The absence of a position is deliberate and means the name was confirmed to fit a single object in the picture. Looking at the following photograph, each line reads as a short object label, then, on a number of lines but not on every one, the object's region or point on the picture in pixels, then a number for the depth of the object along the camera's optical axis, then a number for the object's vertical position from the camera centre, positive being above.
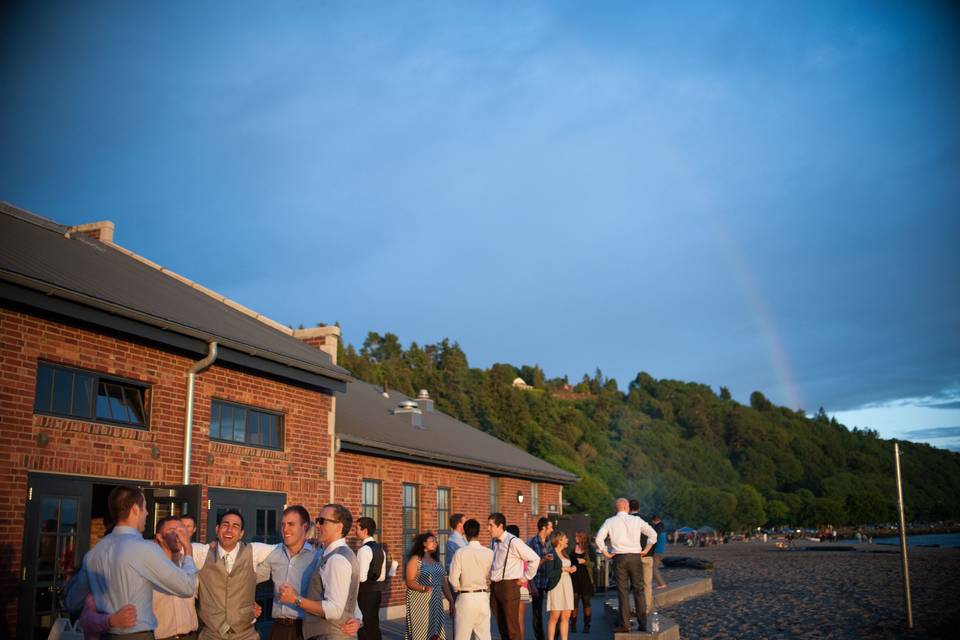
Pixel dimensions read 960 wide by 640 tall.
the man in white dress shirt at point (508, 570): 9.54 -0.89
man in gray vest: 5.34 -0.62
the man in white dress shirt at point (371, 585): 8.91 -0.99
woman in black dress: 13.55 -1.39
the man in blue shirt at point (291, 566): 5.79 -0.51
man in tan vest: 5.81 -0.64
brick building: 8.94 +1.04
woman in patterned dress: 9.35 -1.07
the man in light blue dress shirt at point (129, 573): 4.85 -0.46
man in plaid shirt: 11.49 -0.96
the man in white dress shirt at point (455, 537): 9.52 -0.53
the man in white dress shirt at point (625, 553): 11.05 -0.83
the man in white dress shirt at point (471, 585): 8.27 -0.91
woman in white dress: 10.60 -1.36
